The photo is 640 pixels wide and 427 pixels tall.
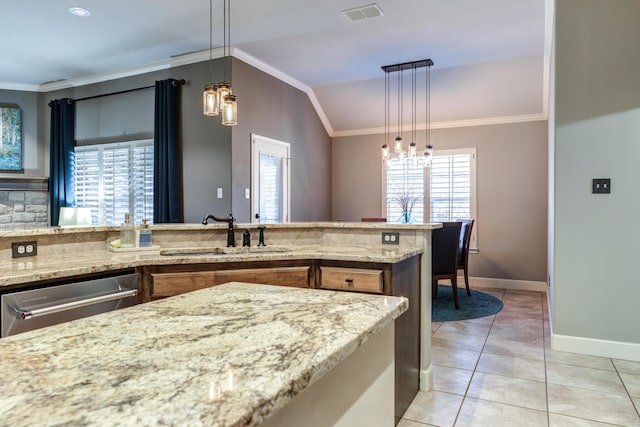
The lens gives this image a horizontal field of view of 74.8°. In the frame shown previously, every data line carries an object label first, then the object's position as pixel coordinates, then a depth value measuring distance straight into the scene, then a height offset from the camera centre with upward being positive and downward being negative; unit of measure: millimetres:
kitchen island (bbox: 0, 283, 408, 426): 572 -272
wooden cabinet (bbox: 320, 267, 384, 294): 2312 -399
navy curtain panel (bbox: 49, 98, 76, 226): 5711 +745
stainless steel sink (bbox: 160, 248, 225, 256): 2639 -277
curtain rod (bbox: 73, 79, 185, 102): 4914 +1506
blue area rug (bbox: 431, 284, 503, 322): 4473 -1128
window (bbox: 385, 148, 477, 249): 6230 +346
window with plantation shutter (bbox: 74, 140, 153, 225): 5242 +376
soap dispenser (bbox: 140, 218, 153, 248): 2668 -180
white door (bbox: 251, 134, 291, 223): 4992 +375
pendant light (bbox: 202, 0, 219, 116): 2533 +660
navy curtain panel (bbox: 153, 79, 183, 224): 4875 +631
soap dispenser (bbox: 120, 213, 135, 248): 2645 -169
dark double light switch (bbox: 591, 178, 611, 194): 3152 +187
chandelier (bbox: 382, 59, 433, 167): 5090 +1527
